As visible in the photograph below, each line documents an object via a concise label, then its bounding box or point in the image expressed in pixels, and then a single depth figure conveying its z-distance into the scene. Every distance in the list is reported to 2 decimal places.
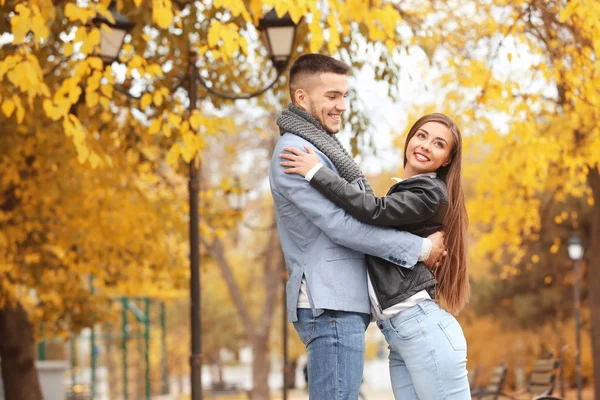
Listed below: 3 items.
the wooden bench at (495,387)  14.45
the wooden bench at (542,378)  11.25
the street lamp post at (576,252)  21.28
